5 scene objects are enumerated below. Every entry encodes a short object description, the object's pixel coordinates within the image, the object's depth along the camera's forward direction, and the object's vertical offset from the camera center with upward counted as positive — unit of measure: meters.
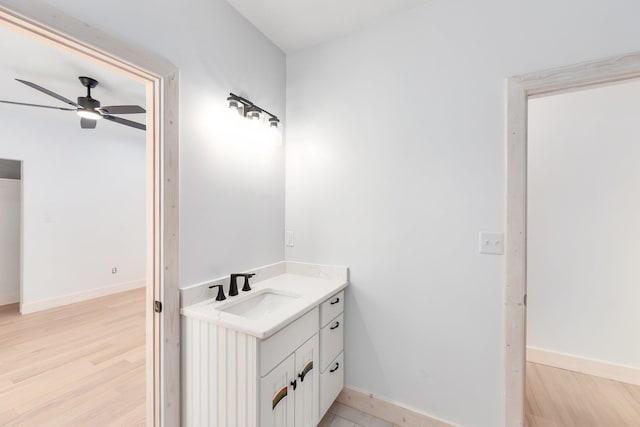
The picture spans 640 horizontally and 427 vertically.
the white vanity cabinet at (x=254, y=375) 1.17 -0.81
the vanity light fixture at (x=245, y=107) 1.66 +0.68
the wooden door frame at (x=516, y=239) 1.43 -0.15
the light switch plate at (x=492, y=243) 1.49 -0.18
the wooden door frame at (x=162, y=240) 1.34 -0.15
